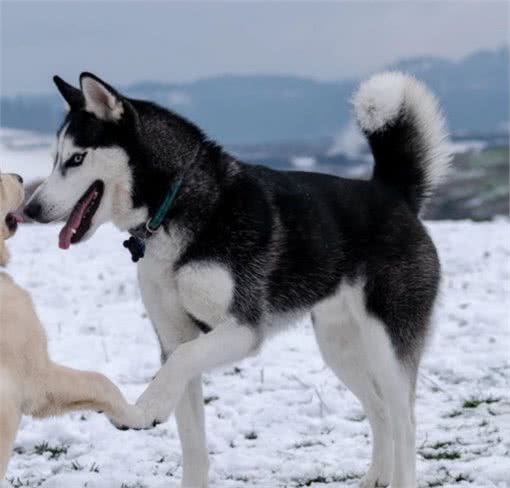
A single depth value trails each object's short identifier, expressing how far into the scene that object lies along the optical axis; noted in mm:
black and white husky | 8230
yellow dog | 7582
